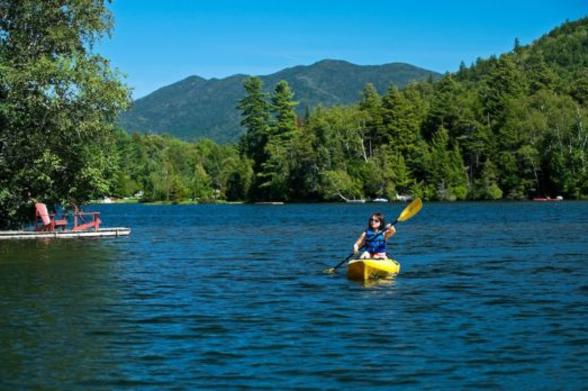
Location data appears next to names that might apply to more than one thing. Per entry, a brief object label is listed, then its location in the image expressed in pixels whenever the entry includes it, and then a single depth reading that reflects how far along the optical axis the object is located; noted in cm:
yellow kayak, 2498
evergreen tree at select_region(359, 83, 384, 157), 13925
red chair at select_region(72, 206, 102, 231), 4806
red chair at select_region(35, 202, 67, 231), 4508
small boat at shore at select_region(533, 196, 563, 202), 12081
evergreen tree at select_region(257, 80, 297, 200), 13812
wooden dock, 4422
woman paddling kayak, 2614
